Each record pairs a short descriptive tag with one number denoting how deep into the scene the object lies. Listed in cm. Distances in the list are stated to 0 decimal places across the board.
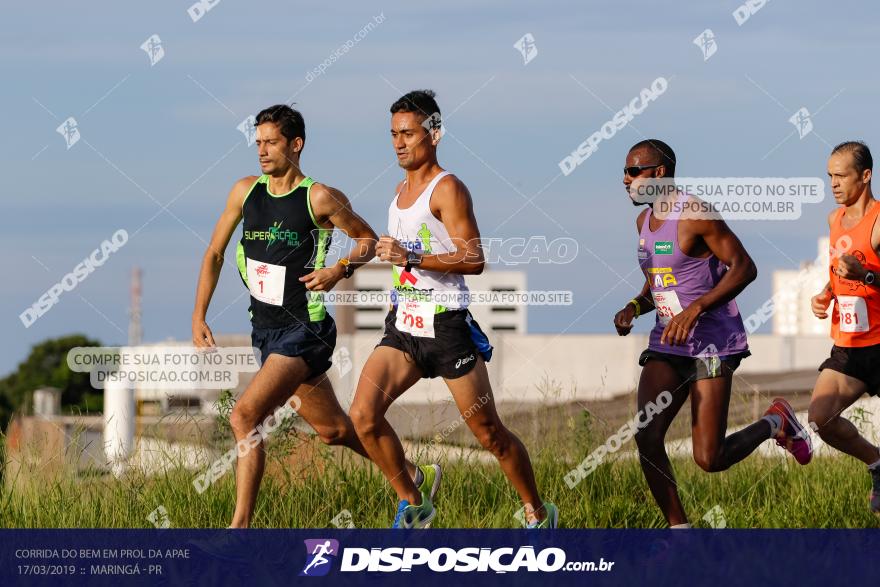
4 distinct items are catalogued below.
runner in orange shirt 1664
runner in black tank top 1544
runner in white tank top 1495
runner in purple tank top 1523
